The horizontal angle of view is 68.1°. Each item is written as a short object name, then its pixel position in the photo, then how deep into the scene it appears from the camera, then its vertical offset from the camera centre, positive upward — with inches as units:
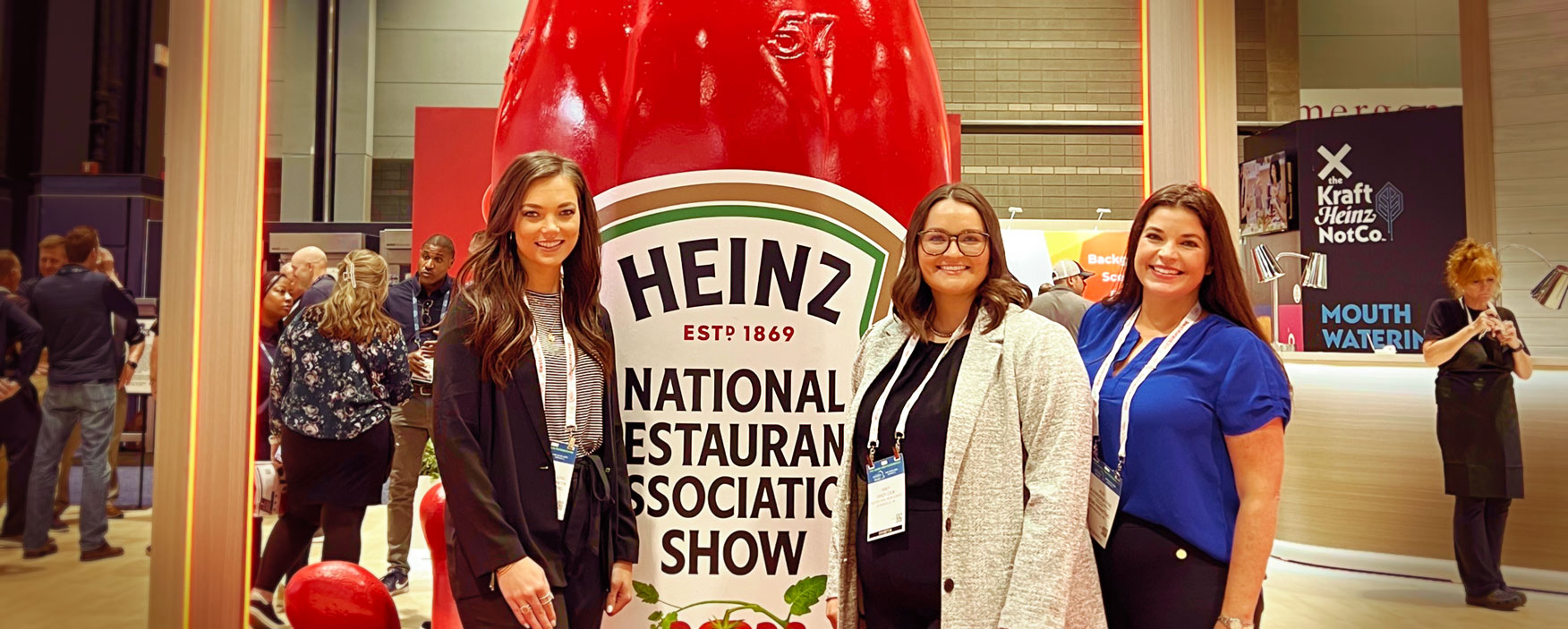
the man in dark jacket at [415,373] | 148.0 -3.0
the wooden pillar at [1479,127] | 170.6 +35.3
